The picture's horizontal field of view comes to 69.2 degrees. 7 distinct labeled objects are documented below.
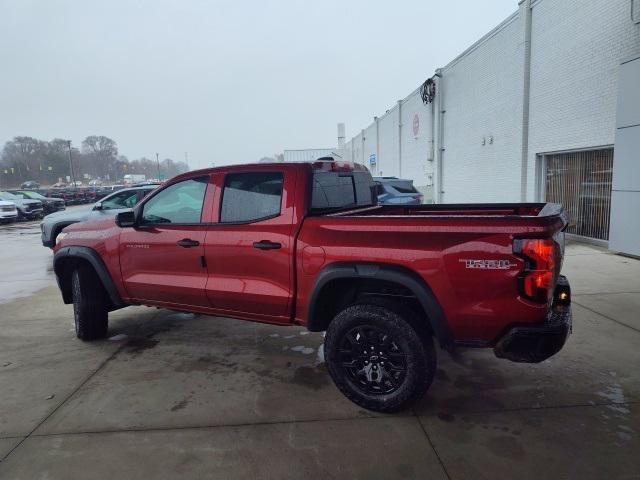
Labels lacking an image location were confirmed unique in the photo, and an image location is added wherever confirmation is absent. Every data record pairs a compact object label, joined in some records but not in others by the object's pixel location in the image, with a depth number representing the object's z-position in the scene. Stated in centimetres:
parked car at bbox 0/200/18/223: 2141
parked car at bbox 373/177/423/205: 1211
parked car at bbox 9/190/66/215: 2567
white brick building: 950
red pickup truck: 286
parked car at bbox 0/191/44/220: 2319
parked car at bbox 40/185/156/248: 1000
